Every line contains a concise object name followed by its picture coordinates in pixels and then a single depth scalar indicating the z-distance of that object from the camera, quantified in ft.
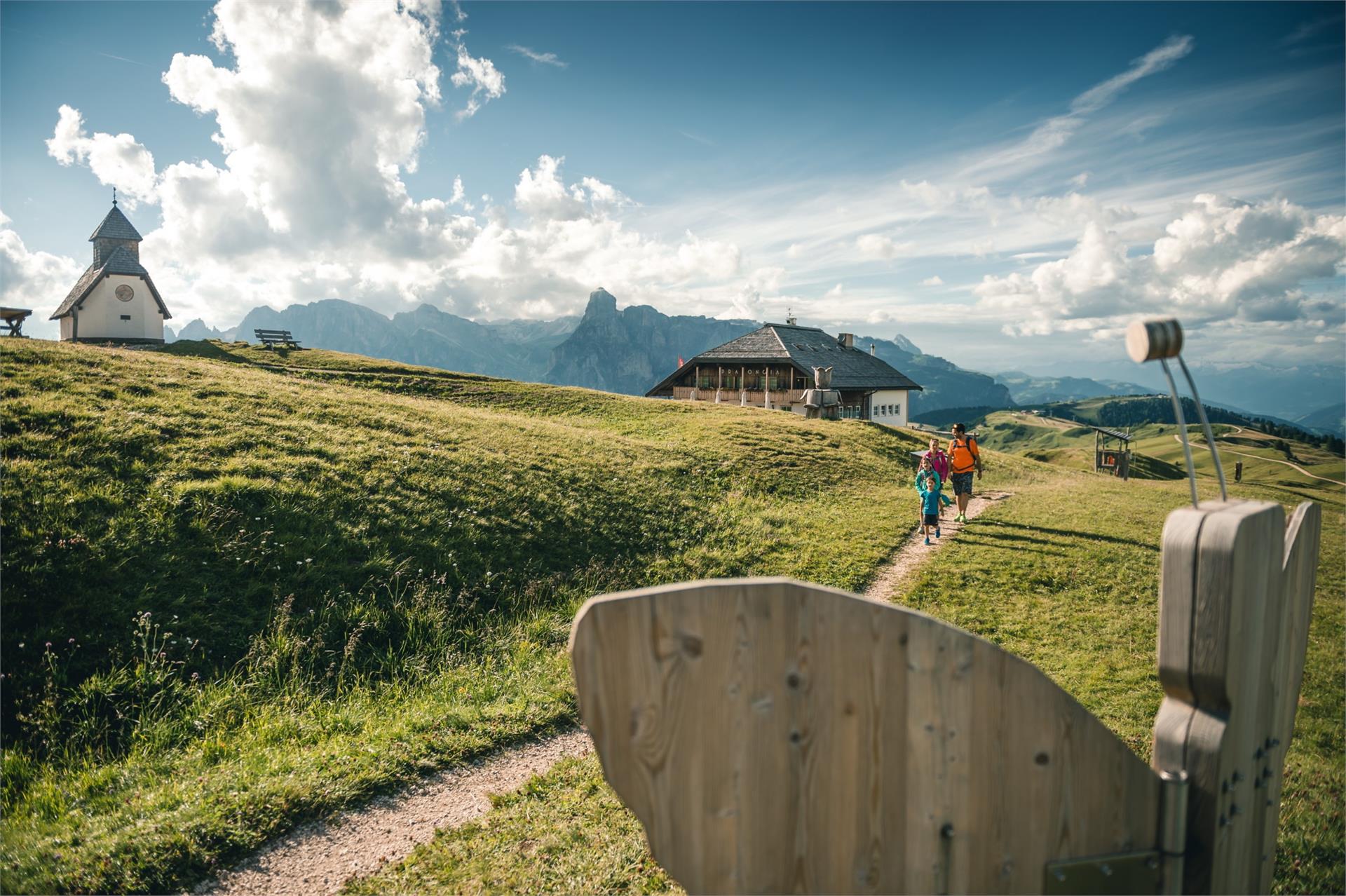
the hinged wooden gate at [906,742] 6.26
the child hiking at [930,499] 51.19
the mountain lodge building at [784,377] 179.83
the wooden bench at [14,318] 96.68
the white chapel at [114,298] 160.35
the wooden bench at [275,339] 158.81
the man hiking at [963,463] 57.31
